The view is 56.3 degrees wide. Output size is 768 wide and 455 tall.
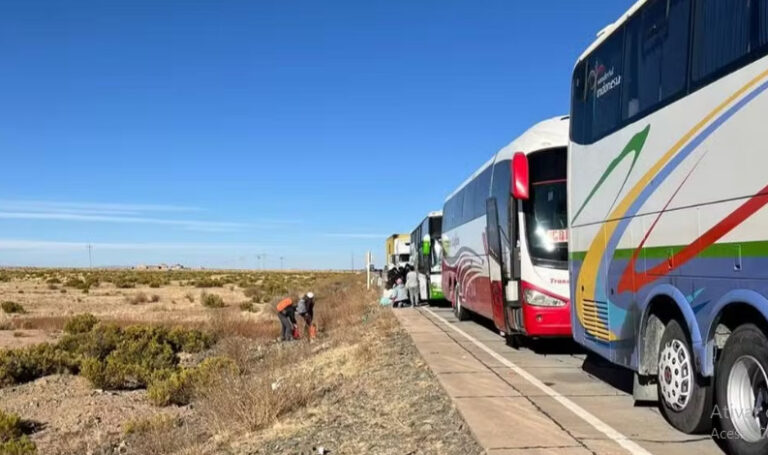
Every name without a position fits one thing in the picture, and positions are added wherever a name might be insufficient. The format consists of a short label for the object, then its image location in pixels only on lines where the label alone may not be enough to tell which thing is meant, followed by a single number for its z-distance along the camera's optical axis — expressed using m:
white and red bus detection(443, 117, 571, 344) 12.22
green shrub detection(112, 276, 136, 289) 73.47
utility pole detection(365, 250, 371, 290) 42.97
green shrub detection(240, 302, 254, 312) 46.21
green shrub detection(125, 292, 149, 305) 51.91
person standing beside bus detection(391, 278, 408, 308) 30.50
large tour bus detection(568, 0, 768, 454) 4.90
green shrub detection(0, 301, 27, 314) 41.91
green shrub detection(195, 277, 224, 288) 78.61
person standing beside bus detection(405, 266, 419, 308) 30.61
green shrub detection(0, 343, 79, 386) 19.45
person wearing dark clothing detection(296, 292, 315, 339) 25.56
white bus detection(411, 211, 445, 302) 28.95
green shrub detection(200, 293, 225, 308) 48.44
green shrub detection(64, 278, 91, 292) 68.68
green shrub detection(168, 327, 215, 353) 25.91
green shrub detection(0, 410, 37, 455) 12.05
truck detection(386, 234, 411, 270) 49.00
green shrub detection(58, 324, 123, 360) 23.88
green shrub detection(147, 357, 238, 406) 16.75
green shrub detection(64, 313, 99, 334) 31.20
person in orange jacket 24.95
